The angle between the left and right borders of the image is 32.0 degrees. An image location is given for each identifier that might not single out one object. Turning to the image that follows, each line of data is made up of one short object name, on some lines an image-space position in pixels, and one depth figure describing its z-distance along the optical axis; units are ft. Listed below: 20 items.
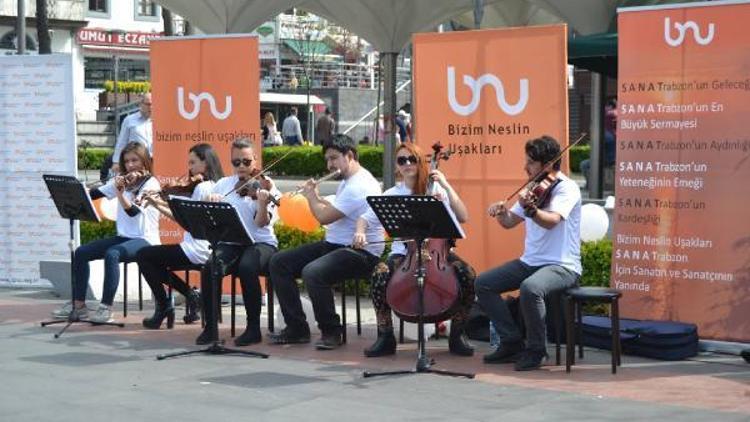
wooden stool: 28.07
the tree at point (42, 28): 106.83
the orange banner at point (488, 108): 32.60
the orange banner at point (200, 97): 38.34
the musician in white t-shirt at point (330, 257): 31.48
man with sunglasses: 32.55
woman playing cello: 30.32
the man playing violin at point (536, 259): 28.60
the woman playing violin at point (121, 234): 35.47
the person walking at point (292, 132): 109.70
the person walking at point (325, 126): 97.35
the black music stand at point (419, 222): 27.14
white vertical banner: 40.75
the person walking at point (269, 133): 102.42
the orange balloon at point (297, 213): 40.78
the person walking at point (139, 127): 49.06
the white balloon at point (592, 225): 36.27
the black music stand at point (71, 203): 34.24
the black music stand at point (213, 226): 30.07
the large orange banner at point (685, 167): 29.55
